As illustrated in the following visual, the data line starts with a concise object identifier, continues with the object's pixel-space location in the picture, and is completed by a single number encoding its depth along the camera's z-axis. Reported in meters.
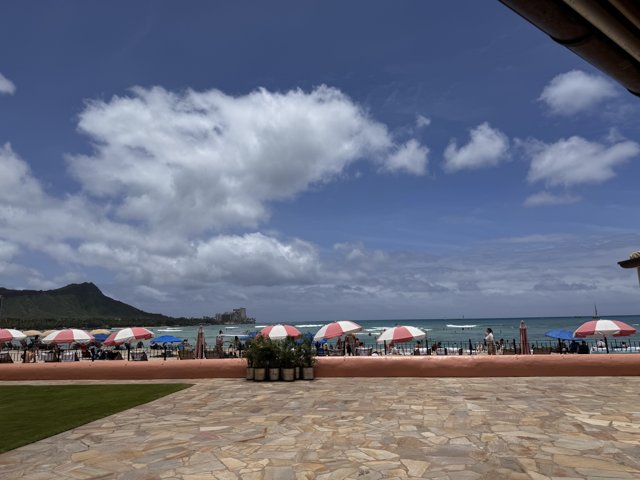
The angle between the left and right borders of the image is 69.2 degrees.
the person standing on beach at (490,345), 20.53
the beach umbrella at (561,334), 23.64
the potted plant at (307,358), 15.23
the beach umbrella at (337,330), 20.09
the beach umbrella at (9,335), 23.56
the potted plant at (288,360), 14.97
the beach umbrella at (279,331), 19.09
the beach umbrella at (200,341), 18.67
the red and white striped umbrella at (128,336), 23.42
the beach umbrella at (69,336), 22.52
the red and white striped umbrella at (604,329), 17.28
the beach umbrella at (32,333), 39.53
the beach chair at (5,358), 24.02
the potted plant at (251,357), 15.26
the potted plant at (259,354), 15.20
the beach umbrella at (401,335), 18.81
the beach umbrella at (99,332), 41.02
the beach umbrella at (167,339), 28.28
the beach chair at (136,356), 26.63
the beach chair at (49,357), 24.86
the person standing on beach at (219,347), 22.94
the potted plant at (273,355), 15.14
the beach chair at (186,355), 23.64
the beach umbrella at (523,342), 16.75
